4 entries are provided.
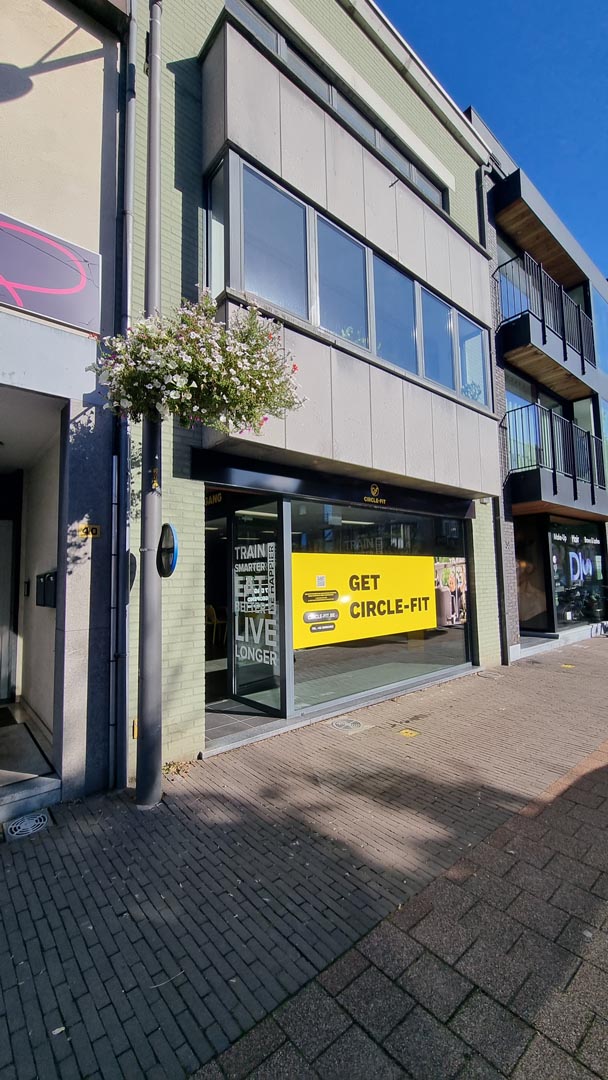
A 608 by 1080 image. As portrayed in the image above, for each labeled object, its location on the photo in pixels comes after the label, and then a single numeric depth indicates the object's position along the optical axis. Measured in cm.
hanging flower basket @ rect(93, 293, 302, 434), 362
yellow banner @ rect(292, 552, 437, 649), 632
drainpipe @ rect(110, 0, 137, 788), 439
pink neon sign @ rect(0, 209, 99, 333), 412
